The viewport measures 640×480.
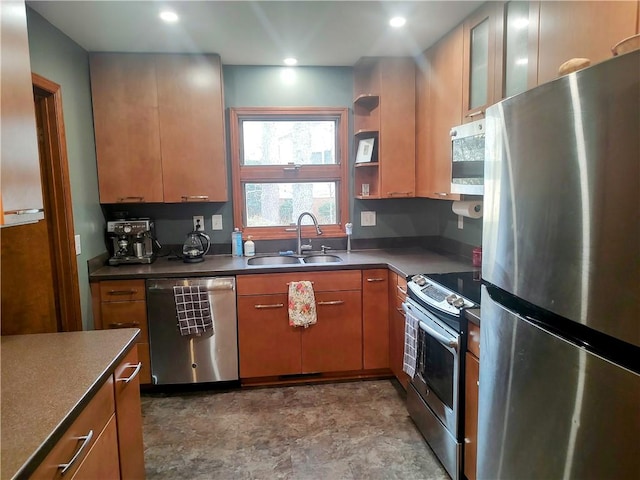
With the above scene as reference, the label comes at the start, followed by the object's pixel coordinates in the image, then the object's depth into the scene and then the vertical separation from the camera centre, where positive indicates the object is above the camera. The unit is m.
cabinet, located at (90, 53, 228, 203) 2.94 +0.48
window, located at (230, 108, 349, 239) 3.38 +0.18
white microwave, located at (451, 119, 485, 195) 2.06 +0.15
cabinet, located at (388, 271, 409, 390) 2.73 -0.94
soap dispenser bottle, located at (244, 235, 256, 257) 3.35 -0.46
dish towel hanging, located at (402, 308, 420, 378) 2.29 -0.87
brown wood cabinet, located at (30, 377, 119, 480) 1.03 -0.70
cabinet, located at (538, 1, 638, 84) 1.20 +0.50
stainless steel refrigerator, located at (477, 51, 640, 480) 0.80 -0.21
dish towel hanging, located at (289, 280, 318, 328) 2.89 -0.78
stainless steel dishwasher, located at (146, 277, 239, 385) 2.83 -1.02
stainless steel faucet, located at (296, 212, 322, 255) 3.33 -0.31
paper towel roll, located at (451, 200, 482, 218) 2.37 -0.13
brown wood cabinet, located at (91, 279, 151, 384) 2.78 -0.75
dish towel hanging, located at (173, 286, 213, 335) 2.80 -0.78
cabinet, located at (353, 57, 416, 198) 3.10 +0.49
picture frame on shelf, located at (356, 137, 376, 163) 3.23 +0.31
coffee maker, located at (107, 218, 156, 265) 3.03 -0.35
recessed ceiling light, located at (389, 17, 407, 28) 2.40 +0.98
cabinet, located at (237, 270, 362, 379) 2.92 -0.99
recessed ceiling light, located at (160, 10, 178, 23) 2.26 +0.99
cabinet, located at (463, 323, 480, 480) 1.78 -0.94
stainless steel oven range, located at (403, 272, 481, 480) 1.90 -0.85
